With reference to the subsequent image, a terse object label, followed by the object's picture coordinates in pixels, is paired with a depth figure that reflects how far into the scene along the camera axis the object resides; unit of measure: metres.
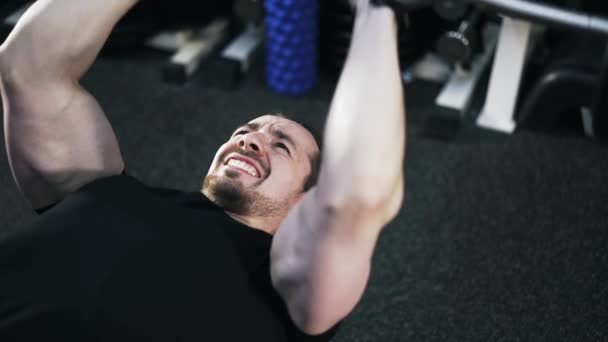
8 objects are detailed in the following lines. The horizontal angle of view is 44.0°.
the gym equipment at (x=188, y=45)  2.71
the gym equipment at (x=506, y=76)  2.34
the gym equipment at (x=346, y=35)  2.57
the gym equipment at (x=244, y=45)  2.58
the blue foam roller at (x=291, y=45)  2.47
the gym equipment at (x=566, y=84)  2.28
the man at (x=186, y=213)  1.01
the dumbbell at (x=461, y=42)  2.37
